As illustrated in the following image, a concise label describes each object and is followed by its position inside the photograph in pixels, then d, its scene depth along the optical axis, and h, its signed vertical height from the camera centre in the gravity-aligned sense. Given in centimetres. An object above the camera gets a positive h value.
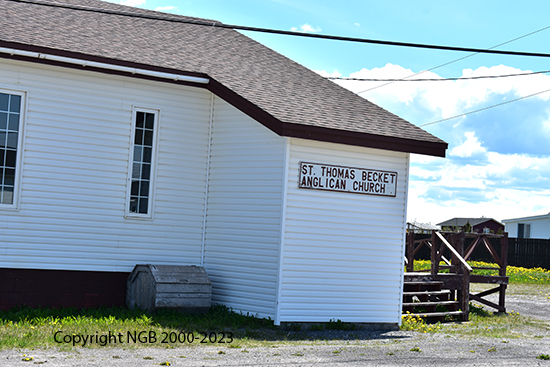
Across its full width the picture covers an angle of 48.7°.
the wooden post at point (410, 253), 1625 -60
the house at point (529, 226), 4800 +95
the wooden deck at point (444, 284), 1390 -124
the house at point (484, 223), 6756 +133
